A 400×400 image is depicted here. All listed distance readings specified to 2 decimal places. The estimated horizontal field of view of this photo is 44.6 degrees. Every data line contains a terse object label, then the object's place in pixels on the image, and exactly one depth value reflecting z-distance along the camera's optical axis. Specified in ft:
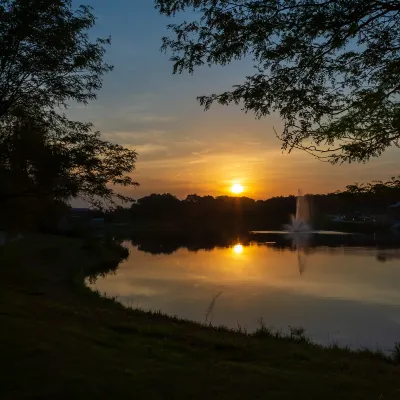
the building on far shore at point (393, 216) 358.39
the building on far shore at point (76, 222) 231.71
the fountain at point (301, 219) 327.57
